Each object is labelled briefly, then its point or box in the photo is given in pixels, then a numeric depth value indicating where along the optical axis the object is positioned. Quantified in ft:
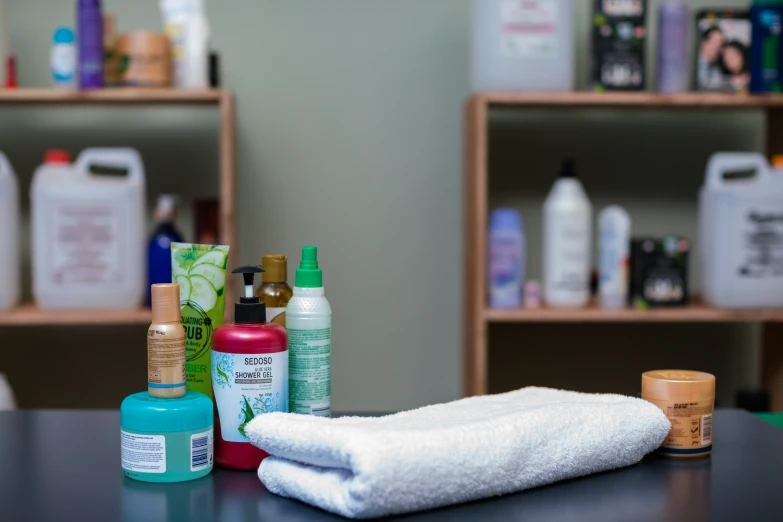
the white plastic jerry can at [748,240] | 6.21
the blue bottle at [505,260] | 6.12
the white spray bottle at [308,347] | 2.46
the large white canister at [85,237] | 6.10
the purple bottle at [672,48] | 6.20
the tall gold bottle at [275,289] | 2.55
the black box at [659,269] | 6.17
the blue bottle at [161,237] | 6.09
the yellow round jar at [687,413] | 2.51
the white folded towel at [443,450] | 1.95
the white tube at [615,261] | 6.15
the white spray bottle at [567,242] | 6.11
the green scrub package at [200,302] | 2.47
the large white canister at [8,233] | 6.08
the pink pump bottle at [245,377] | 2.32
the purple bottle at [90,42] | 5.88
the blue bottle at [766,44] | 6.19
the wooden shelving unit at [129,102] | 5.96
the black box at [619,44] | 6.20
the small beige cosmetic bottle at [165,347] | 2.29
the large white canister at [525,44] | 6.13
